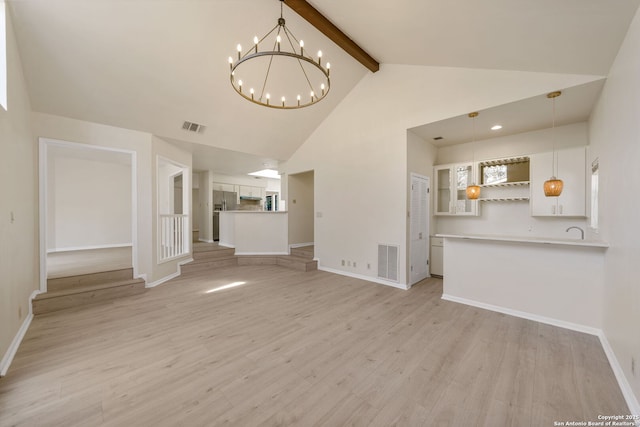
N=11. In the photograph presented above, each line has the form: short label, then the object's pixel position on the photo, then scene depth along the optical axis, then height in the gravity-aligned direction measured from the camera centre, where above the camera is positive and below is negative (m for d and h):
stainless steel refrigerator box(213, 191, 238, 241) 8.61 +0.26
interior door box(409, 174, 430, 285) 4.70 -0.34
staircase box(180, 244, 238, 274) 5.55 -1.17
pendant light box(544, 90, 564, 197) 2.93 +0.31
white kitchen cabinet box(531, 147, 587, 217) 3.77 +0.44
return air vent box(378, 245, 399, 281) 4.60 -0.96
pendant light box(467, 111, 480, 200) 3.78 +0.33
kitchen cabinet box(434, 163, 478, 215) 4.97 +0.45
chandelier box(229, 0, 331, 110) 3.78 +2.30
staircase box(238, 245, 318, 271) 5.97 -1.22
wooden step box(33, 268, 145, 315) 3.42 -1.20
